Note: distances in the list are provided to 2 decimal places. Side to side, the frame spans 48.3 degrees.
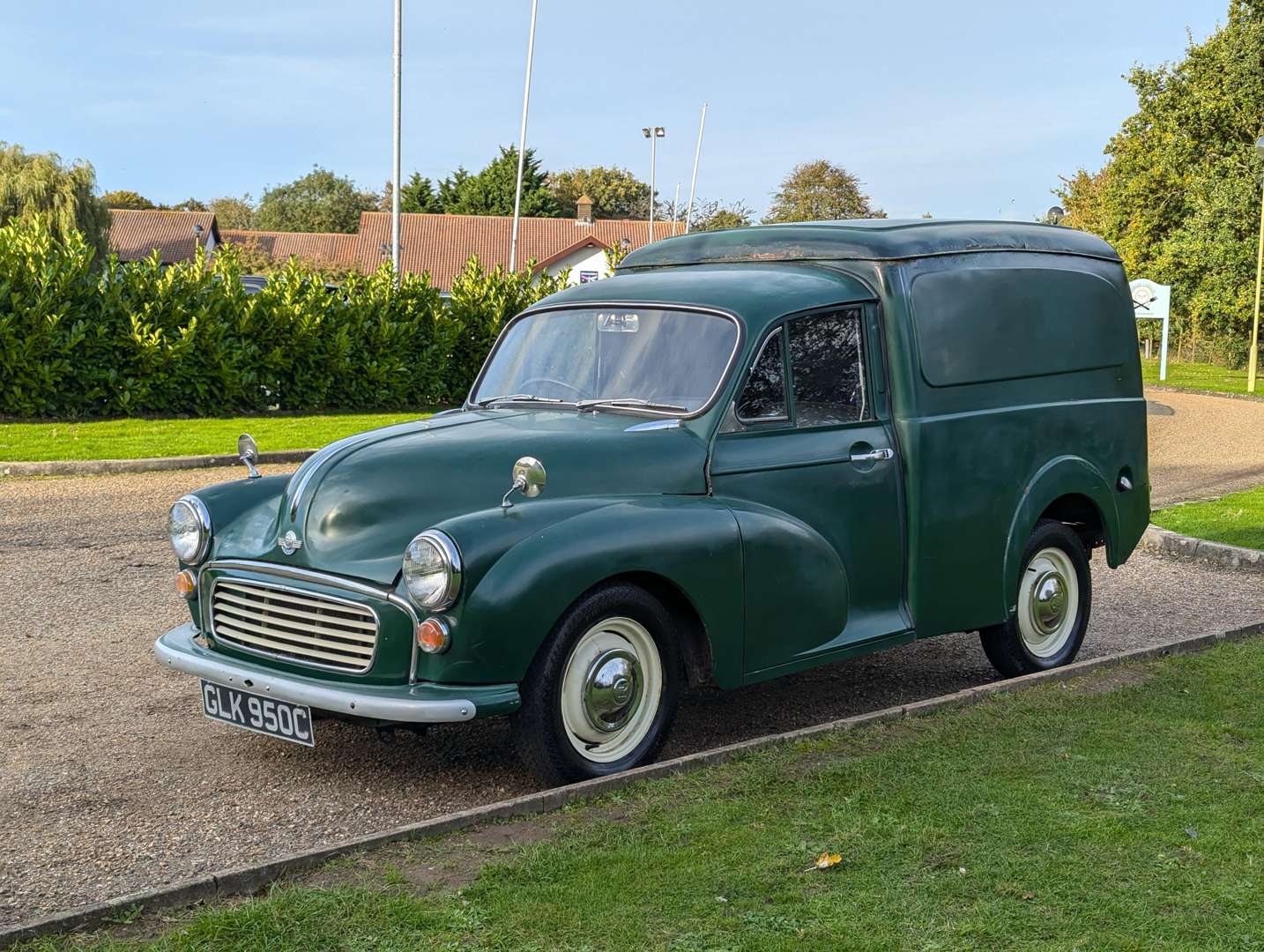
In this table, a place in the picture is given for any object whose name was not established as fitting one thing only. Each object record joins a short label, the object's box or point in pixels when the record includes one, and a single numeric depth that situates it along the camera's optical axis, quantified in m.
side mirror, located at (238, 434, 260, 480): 6.16
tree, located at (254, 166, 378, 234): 110.00
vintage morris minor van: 4.83
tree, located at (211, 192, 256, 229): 120.69
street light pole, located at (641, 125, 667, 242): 69.06
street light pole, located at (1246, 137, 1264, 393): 32.06
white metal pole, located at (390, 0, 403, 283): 28.23
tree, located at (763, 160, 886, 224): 66.75
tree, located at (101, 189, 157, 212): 107.06
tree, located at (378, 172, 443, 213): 85.75
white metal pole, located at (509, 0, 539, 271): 43.58
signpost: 33.41
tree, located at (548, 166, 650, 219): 100.00
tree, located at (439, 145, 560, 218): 82.50
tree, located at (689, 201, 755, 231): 67.38
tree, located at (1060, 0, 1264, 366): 39.97
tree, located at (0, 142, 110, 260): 46.59
